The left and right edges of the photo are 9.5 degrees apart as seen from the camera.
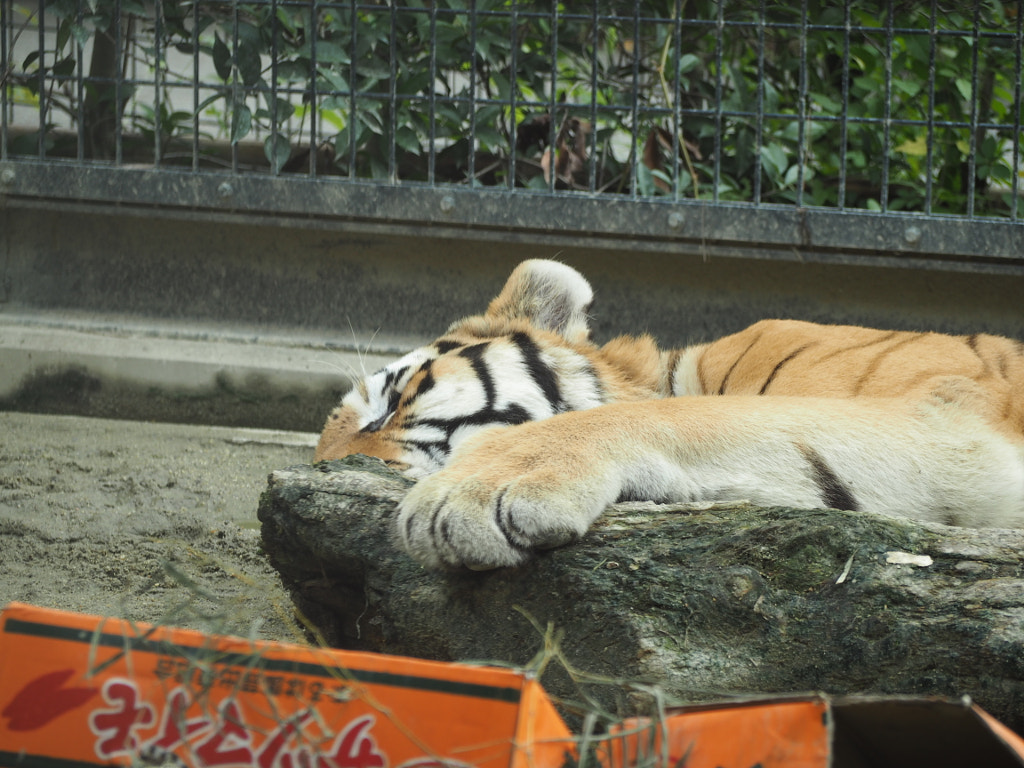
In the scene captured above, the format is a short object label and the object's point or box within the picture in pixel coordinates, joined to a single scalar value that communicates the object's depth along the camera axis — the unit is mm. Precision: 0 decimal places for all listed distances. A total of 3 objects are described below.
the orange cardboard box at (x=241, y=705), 3479
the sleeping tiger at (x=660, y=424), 6007
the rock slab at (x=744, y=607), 5103
